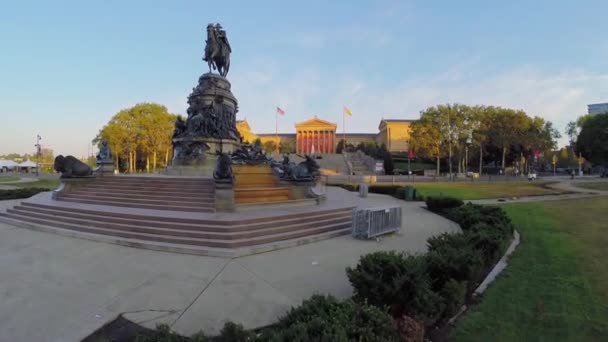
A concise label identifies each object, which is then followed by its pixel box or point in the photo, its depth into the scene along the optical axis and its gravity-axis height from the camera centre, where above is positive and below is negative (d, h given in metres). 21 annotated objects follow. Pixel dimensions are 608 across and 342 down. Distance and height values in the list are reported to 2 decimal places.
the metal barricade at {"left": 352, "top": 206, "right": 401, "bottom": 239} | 10.37 -1.86
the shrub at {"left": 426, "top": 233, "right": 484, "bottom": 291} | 5.50 -1.72
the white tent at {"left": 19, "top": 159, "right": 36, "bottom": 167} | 90.50 -0.40
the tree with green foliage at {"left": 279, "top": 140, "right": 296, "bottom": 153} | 116.22 +6.88
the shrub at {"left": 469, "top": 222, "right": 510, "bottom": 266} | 7.40 -1.83
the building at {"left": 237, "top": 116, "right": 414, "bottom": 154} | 120.44 +11.19
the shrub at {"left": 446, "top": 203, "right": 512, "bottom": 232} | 10.61 -1.77
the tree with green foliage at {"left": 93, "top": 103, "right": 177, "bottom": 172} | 61.53 +6.60
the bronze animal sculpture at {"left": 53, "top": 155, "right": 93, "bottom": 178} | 15.65 -0.20
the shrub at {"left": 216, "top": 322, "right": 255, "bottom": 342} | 3.69 -1.94
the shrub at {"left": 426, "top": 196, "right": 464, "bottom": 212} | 16.69 -1.97
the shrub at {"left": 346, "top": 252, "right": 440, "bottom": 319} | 4.64 -1.82
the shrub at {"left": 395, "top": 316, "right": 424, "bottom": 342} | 3.87 -2.00
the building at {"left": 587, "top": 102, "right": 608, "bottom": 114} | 129.25 +24.43
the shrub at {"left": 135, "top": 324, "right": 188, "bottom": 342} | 3.48 -1.90
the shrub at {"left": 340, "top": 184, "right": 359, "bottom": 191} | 29.47 -2.04
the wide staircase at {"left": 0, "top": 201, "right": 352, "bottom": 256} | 8.95 -2.02
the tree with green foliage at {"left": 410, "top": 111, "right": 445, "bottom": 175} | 60.12 +5.62
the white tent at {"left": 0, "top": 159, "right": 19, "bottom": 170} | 97.19 -0.47
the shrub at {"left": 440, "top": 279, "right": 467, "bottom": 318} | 4.85 -1.99
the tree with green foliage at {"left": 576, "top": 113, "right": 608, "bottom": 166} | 56.56 +5.06
